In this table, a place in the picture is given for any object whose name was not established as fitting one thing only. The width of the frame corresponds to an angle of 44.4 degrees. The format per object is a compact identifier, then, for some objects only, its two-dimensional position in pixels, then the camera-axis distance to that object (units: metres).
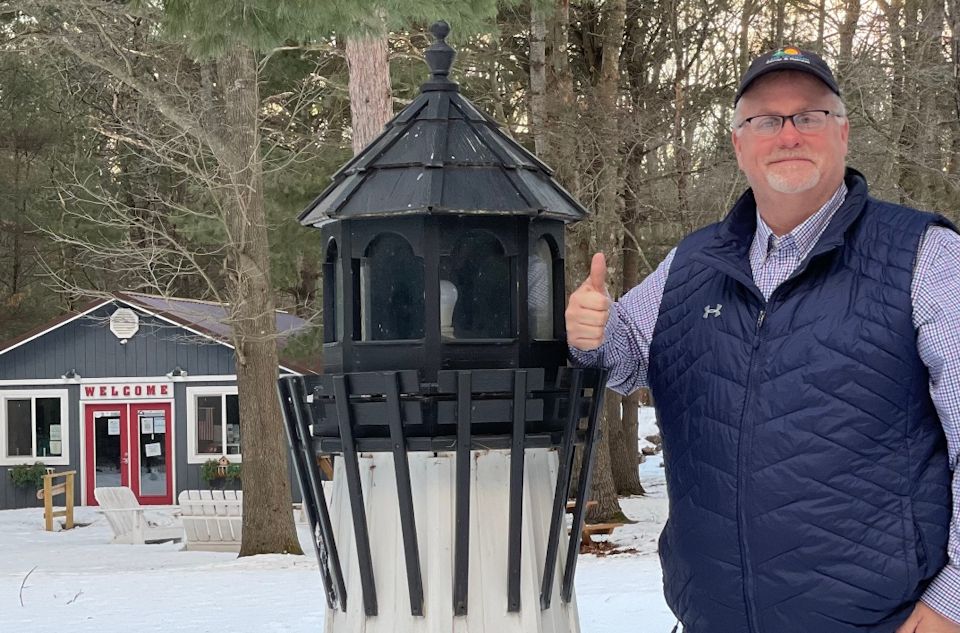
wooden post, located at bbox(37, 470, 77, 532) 19.31
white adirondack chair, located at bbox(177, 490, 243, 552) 16.19
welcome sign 23.38
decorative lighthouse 3.64
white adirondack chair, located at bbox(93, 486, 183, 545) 17.17
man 2.65
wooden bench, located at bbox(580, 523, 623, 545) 13.35
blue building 23.31
